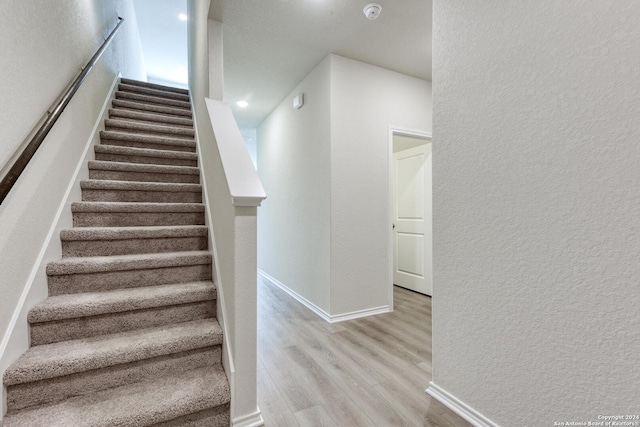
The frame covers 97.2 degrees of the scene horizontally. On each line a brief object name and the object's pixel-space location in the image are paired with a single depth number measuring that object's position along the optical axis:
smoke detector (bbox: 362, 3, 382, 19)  2.09
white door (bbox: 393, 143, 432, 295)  3.71
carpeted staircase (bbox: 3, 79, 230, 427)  1.22
